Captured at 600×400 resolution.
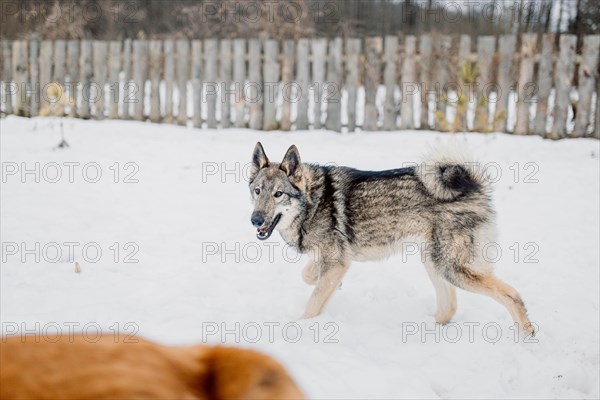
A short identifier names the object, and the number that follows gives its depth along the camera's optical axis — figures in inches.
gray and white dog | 141.5
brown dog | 30.5
